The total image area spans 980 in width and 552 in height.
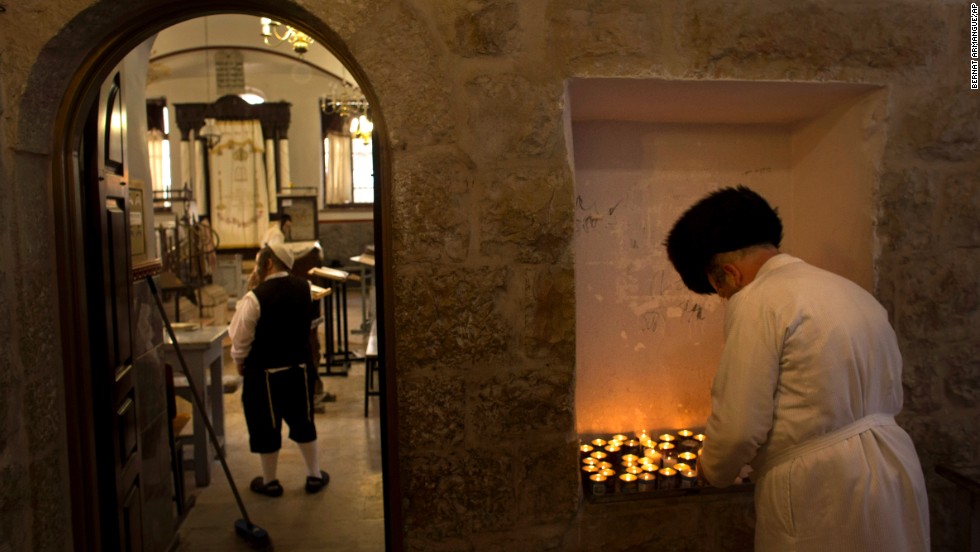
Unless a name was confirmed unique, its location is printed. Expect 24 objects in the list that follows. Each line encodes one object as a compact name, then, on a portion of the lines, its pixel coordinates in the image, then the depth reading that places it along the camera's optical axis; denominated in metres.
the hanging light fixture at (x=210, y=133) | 11.16
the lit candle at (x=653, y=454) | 2.44
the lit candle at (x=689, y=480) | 2.21
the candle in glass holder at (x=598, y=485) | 2.15
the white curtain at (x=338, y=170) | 14.89
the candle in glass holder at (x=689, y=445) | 2.55
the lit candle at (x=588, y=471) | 2.26
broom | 3.54
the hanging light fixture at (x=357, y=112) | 8.69
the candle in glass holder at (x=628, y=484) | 2.18
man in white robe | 1.57
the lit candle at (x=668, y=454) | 2.40
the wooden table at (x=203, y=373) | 4.12
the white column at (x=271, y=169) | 14.69
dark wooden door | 2.28
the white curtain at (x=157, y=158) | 14.62
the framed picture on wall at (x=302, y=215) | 12.60
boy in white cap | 4.00
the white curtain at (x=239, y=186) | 14.55
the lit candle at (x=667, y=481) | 2.22
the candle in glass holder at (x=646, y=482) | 2.19
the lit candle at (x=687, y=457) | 2.41
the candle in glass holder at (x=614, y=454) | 2.42
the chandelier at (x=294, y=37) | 6.59
